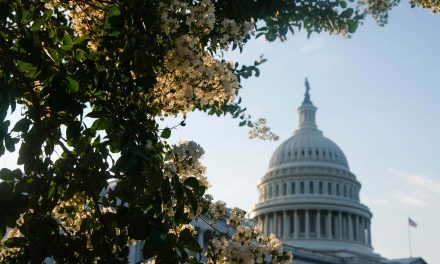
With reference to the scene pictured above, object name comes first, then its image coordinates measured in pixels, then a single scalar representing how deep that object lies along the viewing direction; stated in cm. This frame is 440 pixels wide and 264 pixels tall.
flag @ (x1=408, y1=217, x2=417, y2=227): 8031
